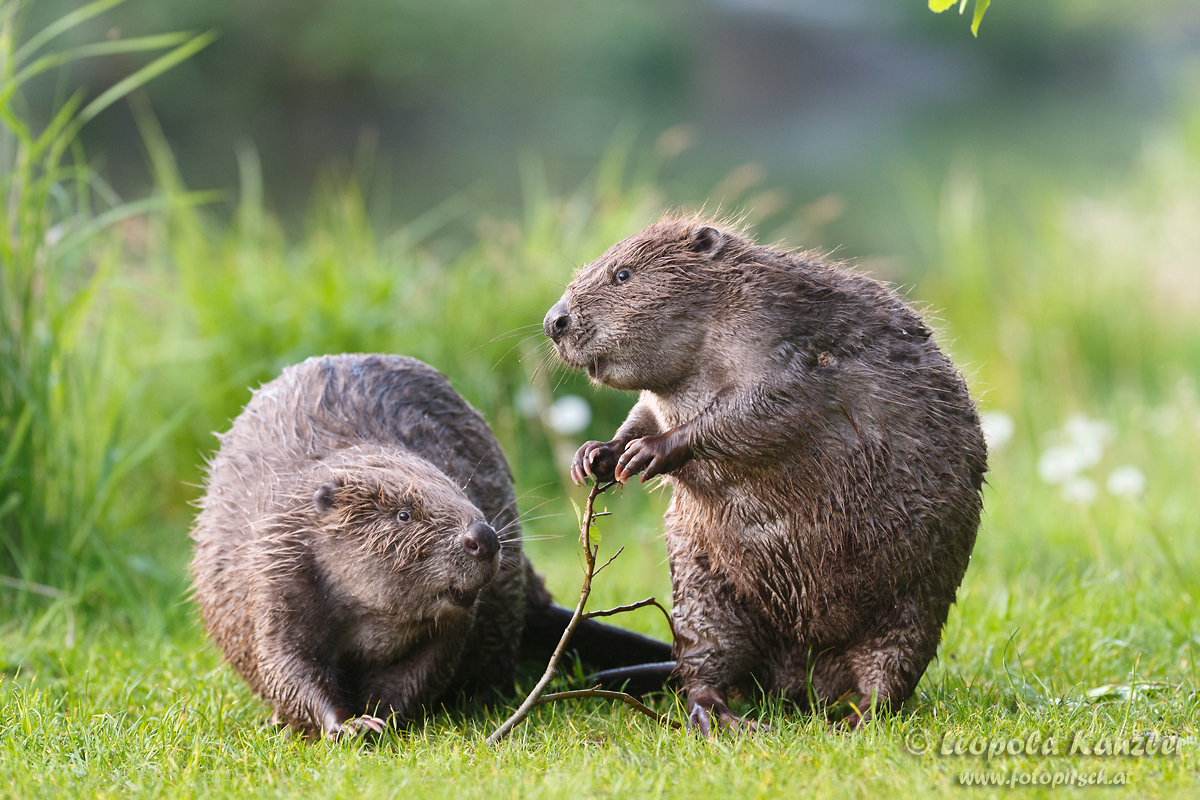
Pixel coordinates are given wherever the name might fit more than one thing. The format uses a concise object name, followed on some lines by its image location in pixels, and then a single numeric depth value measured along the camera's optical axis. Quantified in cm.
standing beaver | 621
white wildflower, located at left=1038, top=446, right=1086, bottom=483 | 1042
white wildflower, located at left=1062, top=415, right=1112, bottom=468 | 1066
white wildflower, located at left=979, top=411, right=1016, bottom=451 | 1107
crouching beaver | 644
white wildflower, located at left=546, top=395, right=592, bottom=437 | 1149
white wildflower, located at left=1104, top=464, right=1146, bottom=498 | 962
